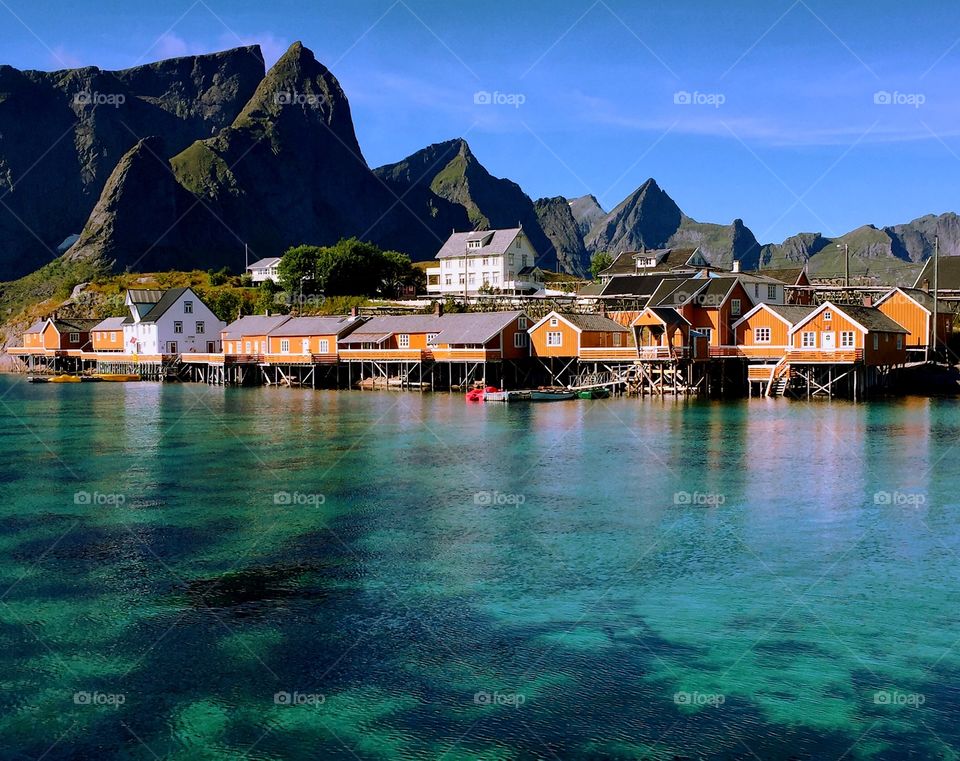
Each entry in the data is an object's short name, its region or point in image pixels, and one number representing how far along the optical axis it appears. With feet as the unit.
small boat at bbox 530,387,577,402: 209.05
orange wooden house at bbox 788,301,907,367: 203.82
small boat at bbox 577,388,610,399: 212.99
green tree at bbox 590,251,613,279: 432.66
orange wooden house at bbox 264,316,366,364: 270.26
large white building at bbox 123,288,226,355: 333.42
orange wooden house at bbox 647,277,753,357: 225.35
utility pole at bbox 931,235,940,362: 230.11
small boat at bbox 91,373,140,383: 320.44
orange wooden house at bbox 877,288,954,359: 228.84
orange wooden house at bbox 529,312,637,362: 229.86
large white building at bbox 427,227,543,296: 364.99
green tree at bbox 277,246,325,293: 363.97
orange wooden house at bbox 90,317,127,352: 358.23
